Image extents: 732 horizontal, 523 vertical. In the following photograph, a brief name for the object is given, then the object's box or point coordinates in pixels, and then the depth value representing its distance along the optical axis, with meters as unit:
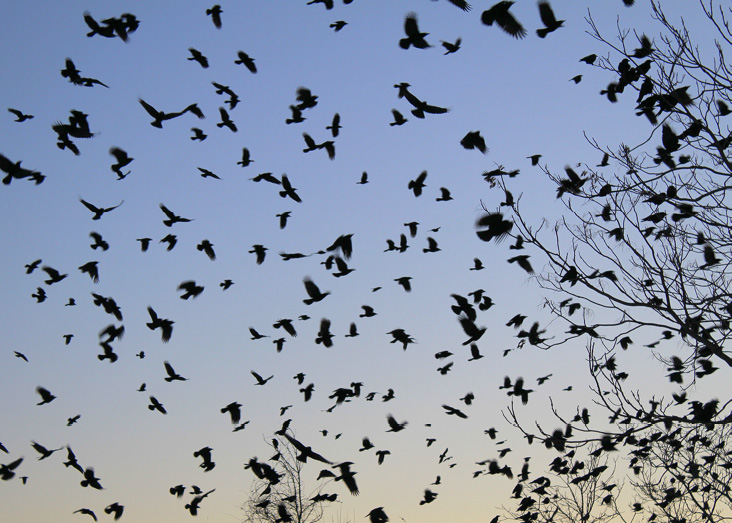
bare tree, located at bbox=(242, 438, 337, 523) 26.27
